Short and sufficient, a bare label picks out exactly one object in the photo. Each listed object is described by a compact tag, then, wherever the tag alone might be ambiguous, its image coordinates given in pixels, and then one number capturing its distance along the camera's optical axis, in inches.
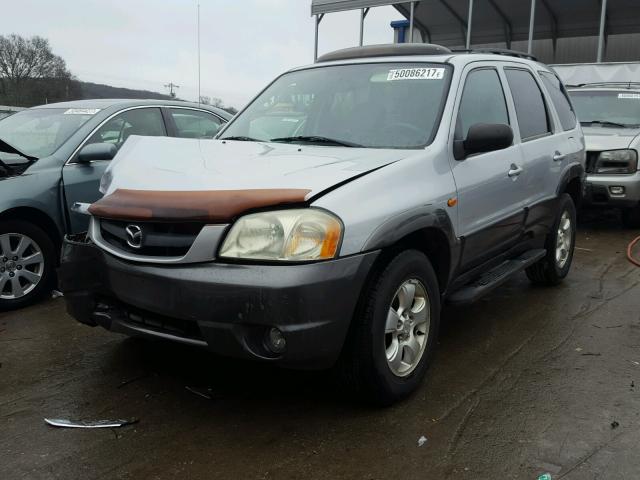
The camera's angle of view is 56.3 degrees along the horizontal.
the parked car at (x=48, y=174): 175.2
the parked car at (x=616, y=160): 287.1
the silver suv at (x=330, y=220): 97.6
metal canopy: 768.3
